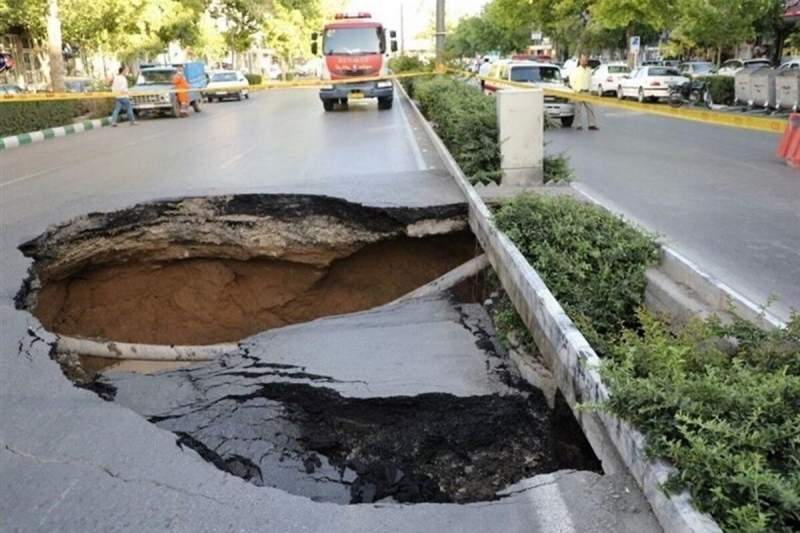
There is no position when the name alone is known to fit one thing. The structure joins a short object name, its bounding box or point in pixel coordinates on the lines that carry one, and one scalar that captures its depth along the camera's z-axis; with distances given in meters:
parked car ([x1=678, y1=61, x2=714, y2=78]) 35.16
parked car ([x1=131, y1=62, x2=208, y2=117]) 23.61
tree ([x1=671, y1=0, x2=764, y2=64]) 29.08
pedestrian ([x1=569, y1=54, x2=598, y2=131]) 19.28
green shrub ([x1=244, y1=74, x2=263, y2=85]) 52.29
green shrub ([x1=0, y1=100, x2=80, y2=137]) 18.78
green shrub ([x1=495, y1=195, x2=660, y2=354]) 5.14
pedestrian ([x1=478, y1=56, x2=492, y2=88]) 26.68
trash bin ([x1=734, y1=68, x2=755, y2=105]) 24.42
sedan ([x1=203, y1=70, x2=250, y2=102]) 36.09
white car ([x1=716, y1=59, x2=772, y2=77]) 31.42
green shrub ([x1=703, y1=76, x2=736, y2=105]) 26.78
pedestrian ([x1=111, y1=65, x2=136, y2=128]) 21.39
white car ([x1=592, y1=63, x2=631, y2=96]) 32.22
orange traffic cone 12.14
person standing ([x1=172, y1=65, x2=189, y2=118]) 24.05
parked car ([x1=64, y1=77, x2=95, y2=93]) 28.61
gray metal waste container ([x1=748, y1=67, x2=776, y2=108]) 22.95
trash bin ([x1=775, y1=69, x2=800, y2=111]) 21.31
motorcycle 27.62
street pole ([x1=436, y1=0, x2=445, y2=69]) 21.70
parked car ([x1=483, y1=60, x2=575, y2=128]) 20.11
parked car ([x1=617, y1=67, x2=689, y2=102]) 28.50
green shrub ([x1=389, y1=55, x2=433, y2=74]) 28.03
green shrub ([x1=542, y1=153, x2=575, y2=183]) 9.36
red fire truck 23.33
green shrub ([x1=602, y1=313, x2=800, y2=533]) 2.51
